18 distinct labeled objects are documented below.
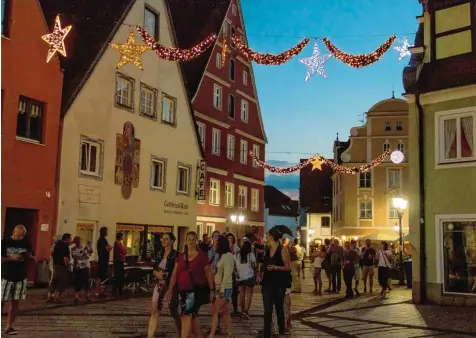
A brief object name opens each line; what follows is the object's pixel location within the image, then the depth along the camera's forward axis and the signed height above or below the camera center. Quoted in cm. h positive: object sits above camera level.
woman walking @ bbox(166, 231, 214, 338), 843 -48
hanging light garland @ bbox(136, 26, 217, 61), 2158 +681
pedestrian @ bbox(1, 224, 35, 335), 1003 -45
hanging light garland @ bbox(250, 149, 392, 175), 3399 +497
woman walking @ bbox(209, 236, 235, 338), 998 -63
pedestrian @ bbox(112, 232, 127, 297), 1767 -58
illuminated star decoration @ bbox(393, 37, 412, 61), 1794 +589
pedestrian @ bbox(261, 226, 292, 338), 1009 -44
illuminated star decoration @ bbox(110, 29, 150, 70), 2442 +773
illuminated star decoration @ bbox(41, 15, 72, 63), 2017 +668
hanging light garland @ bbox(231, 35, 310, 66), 1802 +580
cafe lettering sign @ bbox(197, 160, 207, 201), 3098 +341
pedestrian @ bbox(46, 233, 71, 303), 1527 -54
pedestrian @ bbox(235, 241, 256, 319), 1257 -44
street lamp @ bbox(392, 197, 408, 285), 2462 +194
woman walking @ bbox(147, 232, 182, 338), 948 -52
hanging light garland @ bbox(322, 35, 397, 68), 1753 +560
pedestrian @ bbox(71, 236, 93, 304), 1590 -61
